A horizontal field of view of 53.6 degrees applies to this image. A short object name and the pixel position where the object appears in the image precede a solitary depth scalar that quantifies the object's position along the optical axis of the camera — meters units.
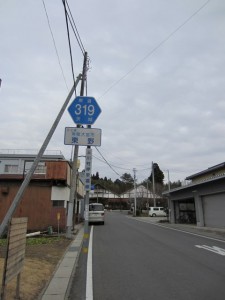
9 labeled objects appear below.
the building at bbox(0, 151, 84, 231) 14.52
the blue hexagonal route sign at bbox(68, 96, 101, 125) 6.19
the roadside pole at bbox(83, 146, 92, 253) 4.98
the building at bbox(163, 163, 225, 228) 16.91
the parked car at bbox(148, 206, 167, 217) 40.06
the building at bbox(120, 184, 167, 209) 55.89
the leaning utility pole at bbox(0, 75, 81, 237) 4.45
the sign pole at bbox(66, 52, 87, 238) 11.43
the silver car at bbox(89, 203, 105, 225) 20.64
